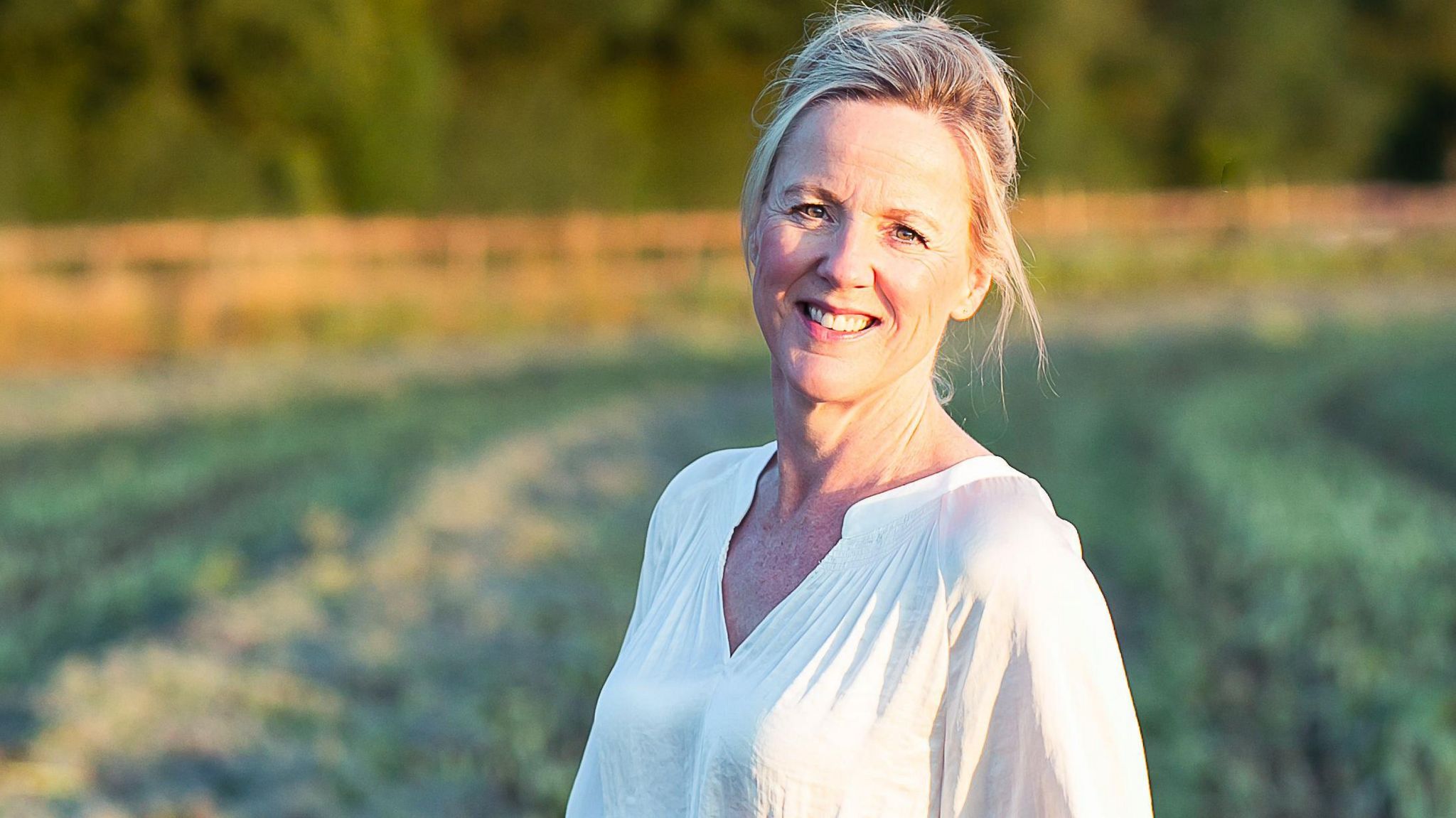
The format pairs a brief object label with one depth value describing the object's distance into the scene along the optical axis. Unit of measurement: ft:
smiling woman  7.44
